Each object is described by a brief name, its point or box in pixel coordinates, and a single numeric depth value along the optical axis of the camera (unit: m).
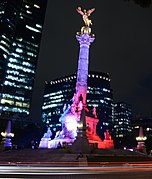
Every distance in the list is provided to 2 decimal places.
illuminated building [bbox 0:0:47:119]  122.94
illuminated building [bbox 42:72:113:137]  148.12
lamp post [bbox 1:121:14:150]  51.06
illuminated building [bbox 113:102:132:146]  175.98
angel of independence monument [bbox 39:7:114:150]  48.38
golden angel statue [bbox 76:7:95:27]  58.32
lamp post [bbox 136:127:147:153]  50.17
